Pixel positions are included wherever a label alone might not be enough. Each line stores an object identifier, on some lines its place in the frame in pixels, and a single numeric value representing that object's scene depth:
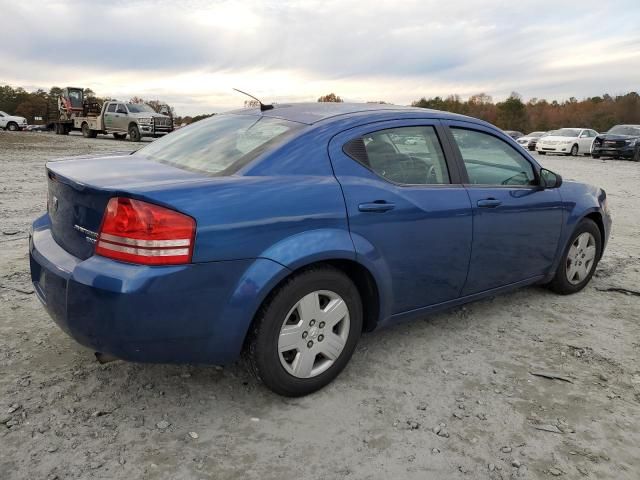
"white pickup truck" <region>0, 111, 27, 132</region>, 37.12
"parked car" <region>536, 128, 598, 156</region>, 25.62
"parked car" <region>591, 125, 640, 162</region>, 23.98
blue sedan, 2.31
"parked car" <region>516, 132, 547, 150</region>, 31.05
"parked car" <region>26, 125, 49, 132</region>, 41.53
